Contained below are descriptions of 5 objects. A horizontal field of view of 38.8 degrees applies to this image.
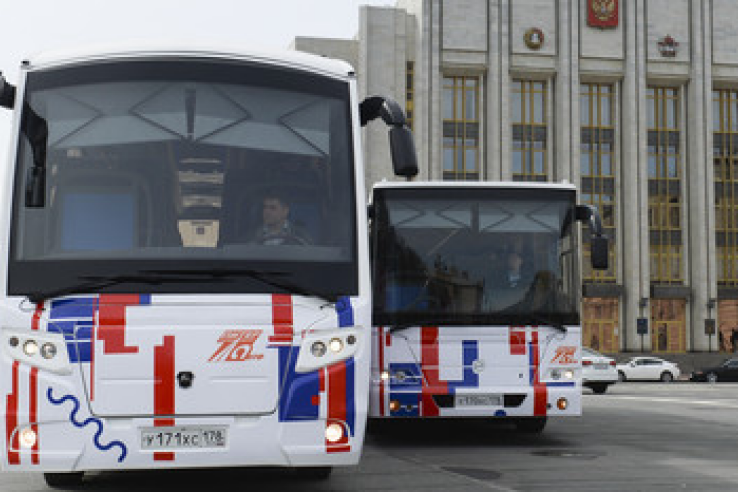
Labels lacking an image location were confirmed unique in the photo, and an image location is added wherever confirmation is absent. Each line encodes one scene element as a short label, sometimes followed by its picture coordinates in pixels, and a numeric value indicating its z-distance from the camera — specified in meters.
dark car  42.09
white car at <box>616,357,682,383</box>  41.78
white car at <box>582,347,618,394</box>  29.14
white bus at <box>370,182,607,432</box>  11.25
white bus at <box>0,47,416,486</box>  6.43
